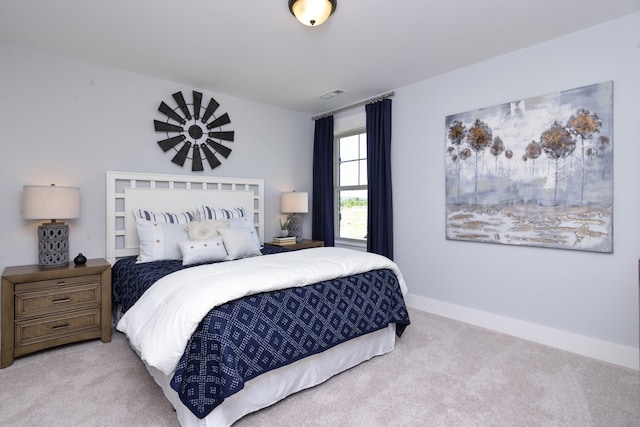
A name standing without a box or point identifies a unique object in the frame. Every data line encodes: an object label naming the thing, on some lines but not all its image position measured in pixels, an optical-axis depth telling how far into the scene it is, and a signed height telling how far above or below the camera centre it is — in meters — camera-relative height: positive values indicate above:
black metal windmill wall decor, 3.60 +0.88
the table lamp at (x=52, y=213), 2.59 -0.03
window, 4.50 +0.32
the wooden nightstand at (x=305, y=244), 4.02 -0.45
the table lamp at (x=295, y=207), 4.27 +0.02
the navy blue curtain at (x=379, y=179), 3.86 +0.36
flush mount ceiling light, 2.09 +1.28
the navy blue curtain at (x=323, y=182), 4.64 +0.38
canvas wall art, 2.50 +0.31
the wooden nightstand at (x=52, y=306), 2.39 -0.75
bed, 1.61 -0.59
